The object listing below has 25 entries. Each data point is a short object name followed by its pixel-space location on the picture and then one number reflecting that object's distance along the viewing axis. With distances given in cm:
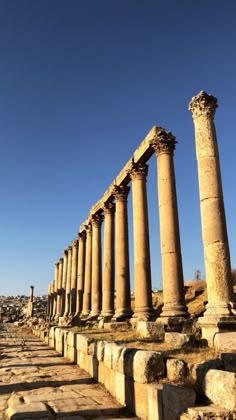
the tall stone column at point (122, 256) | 2172
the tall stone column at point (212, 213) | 1159
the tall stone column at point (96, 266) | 2898
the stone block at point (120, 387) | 721
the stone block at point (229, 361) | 609
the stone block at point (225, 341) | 938
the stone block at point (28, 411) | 634
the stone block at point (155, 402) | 553
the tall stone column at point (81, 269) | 3503
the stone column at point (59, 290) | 4631
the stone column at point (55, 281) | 5227
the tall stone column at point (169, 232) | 1551
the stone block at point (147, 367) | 640
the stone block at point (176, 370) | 614
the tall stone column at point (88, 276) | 3234
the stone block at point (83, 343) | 1098
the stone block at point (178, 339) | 939
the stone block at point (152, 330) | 1223
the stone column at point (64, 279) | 4578
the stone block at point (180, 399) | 493
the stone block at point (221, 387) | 459
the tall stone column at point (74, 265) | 3863
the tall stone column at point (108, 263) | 2527
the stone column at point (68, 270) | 4327
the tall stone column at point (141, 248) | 1856
